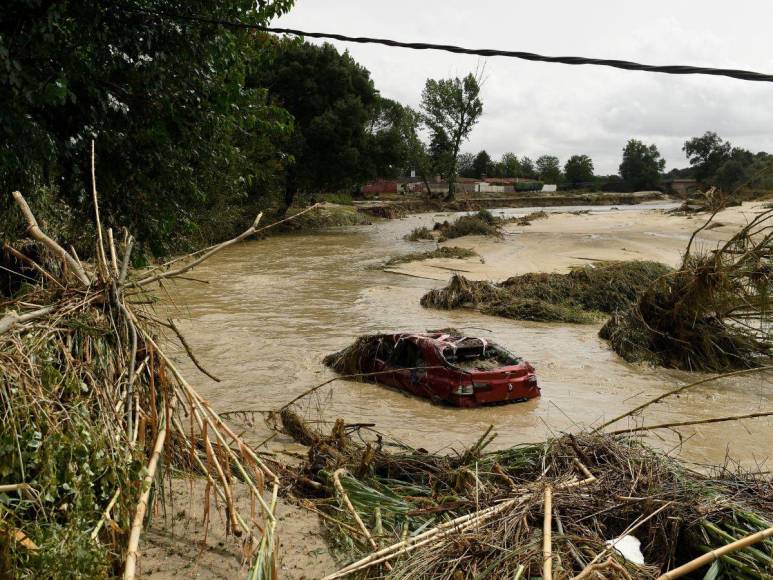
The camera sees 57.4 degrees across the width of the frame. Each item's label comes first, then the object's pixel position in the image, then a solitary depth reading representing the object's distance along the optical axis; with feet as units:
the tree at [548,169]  504.43
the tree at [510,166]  483.10
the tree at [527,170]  513.82
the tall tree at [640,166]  414.00
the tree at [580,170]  475.72
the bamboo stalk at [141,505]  12.39
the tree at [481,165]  455.63
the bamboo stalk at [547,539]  13.03
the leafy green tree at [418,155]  226.75
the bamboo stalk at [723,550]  13.15
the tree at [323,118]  150.10
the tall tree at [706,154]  327.06
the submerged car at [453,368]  38.17
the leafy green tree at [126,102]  27.99
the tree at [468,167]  460.96
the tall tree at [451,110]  285.43
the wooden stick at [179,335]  17.56
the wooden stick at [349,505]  15.83
